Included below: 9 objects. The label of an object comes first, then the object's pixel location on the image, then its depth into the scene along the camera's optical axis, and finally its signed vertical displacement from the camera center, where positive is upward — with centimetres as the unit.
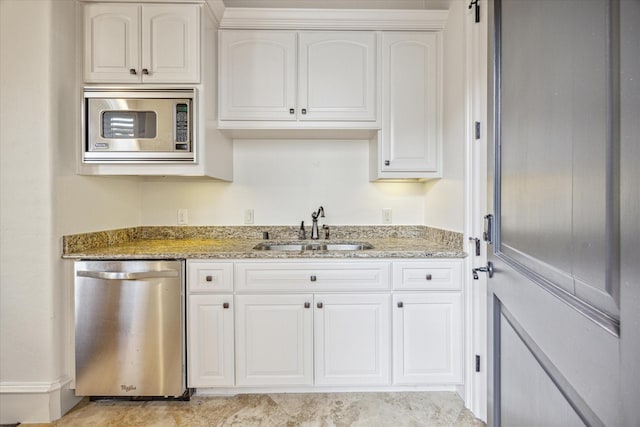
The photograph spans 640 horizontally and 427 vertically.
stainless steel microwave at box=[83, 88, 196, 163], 196 +53
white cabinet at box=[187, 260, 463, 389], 194 -66
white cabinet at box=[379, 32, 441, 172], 226 +77
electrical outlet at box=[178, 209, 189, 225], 263 -2
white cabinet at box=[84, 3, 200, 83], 196 +103
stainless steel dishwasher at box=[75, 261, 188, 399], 187 -65
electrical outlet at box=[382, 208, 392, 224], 267 -2
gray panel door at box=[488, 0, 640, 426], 48 +1
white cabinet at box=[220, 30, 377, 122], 223 +94
